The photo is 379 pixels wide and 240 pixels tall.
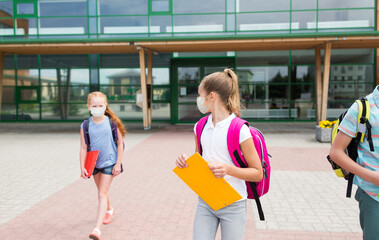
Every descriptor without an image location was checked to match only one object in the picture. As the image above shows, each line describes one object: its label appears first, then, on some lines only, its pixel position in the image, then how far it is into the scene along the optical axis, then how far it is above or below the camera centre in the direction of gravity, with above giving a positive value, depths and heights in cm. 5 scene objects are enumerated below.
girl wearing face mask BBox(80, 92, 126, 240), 385 -61
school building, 1716 +157
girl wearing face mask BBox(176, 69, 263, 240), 224 -35
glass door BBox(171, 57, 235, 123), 1808 +47
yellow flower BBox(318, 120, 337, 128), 1102 -101
